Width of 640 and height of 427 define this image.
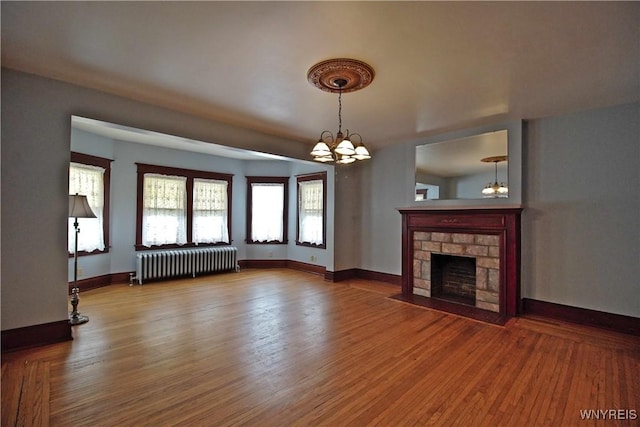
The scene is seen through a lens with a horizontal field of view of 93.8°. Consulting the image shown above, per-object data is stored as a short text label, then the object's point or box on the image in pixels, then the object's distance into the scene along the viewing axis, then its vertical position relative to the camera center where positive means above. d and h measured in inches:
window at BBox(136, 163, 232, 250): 234.4 +7.6
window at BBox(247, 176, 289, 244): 290.7 +6.7
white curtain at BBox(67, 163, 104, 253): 192.2 +11.6
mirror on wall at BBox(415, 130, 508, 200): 172.9 +31.8
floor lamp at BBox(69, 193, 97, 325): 141.9 +1.3
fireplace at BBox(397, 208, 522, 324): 162.6 -26.2
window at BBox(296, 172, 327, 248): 259.4 +6.8
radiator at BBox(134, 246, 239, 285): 224.2 -36.7
